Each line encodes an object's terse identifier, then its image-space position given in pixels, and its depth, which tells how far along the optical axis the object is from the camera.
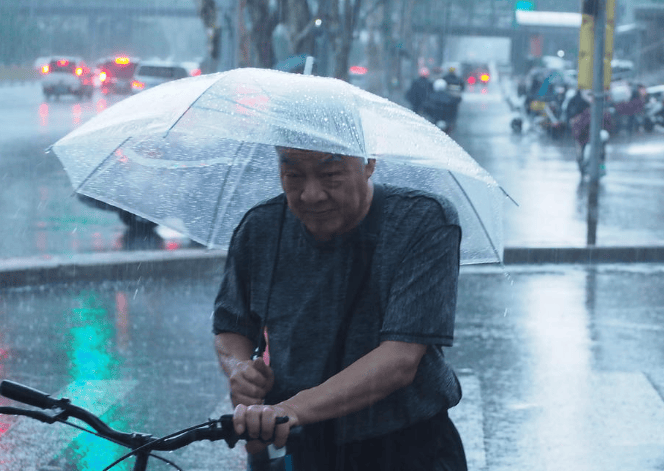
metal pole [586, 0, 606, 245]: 15.57
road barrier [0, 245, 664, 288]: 9.74
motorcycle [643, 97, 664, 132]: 33.47
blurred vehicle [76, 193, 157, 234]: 12.62
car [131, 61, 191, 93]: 43.03
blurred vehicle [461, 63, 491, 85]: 89.40
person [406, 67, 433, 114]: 27.66
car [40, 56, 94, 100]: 51.38
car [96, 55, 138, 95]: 58.34
